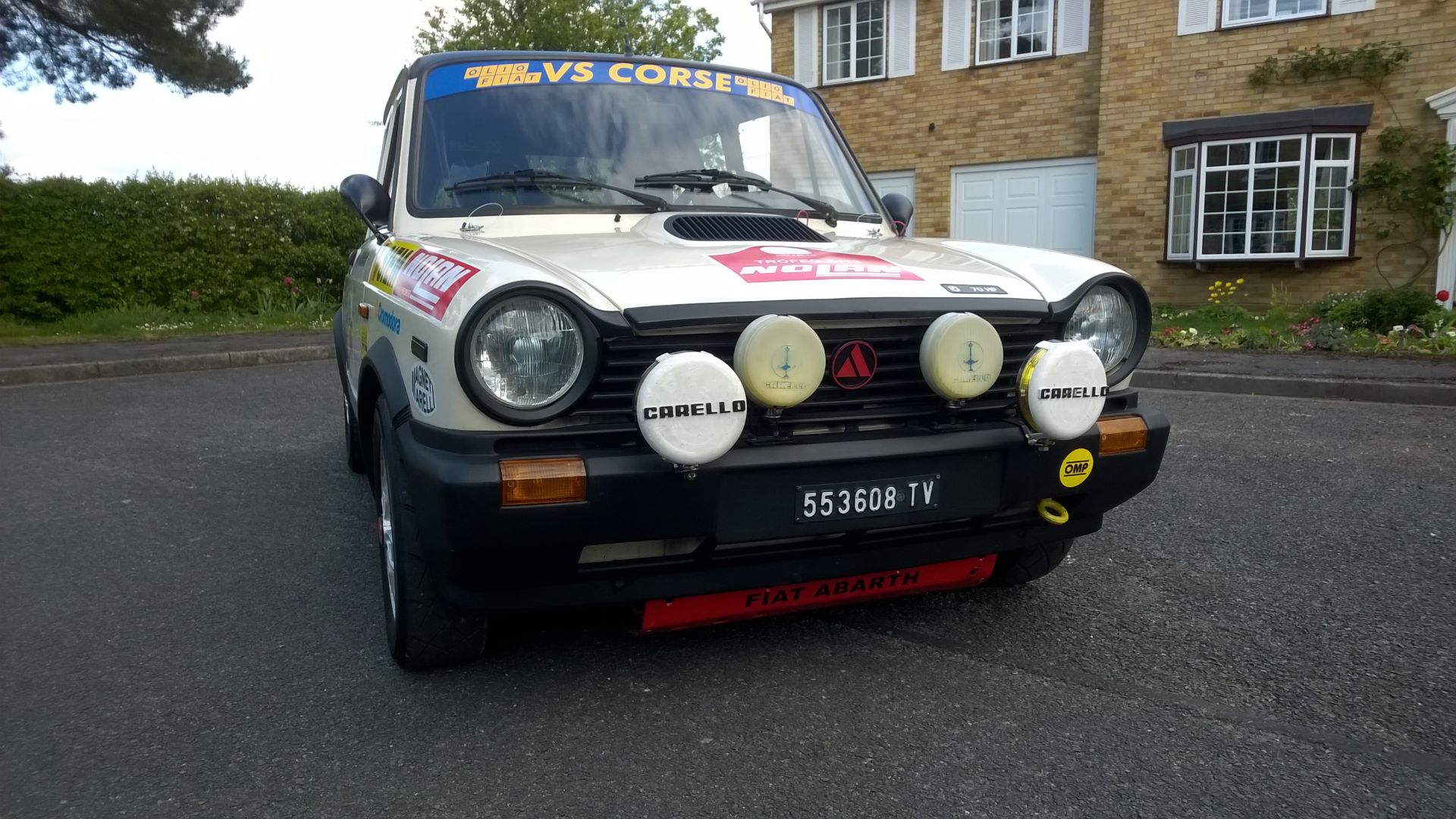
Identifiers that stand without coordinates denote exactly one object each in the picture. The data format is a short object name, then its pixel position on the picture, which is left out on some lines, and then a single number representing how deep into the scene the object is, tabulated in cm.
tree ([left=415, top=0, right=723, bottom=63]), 2547
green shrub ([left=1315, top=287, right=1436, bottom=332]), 1069
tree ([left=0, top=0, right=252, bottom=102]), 1540
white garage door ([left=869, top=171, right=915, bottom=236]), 1756
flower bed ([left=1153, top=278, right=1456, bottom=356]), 965
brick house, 1369
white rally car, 229
